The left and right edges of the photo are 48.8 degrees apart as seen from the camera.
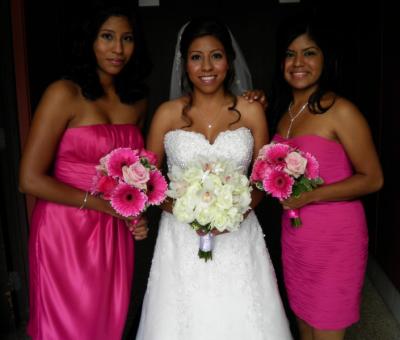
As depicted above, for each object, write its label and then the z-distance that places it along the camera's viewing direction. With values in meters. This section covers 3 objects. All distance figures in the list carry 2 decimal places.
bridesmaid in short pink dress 2.49
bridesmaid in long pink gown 2.26
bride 2.49
